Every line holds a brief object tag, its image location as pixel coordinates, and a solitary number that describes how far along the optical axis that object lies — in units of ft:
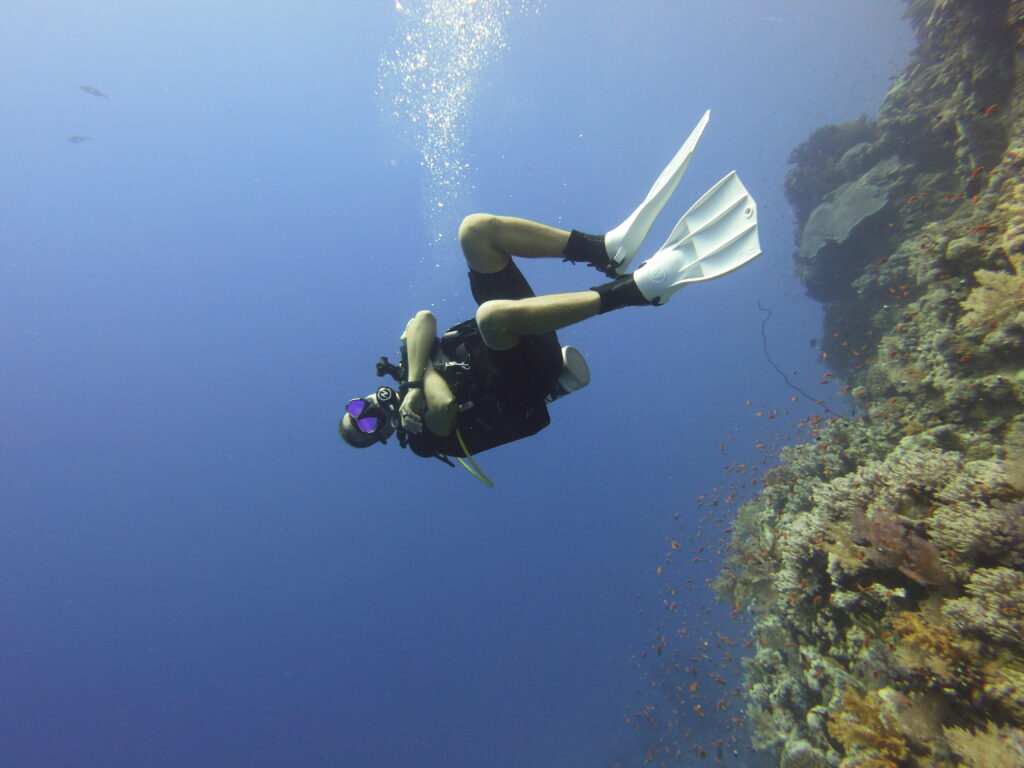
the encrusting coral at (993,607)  8.46
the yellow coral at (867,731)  9.48
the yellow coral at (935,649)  8.79
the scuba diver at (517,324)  8.51
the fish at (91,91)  52.61
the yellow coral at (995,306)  15.11
